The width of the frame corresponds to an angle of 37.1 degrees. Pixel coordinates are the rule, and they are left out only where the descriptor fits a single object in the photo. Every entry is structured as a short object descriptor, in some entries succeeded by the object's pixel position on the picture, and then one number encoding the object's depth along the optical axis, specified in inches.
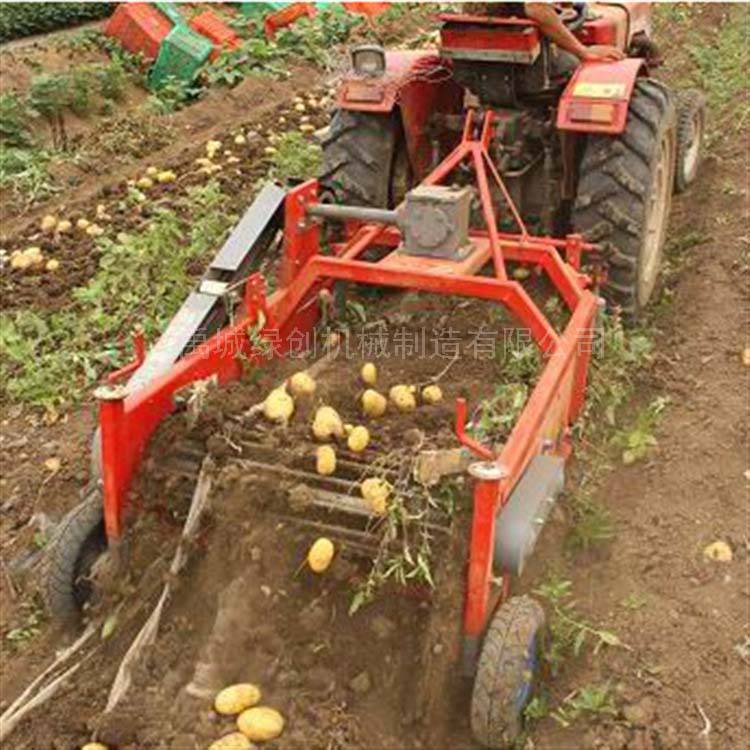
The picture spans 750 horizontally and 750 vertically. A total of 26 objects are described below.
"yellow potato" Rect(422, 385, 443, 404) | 184.1
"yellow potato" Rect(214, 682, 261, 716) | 139.1
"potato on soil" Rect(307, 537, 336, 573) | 146.4
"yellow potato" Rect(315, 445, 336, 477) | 154.3
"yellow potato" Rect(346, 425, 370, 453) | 158.2
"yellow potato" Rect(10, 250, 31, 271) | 277.7
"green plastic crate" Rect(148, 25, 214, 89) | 443.8
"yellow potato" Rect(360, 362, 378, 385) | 190.1
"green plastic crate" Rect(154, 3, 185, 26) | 477.4
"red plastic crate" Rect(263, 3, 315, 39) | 487.7
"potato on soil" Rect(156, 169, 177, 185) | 326.6
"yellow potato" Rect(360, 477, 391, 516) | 146.9
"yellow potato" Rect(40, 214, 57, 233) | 298.8
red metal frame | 142.5
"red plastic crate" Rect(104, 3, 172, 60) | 473.4
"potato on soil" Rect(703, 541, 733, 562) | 172.4
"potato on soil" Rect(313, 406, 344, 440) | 161.3
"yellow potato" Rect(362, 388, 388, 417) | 173.9
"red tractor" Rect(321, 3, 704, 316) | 213.8
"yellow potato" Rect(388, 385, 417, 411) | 177.0
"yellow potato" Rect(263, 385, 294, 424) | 166.2
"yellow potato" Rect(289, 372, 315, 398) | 173.2
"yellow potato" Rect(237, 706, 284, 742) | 136.5
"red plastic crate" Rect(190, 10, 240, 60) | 463.5
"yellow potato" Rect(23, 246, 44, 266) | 279.1
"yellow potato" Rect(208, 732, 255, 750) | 133.1
